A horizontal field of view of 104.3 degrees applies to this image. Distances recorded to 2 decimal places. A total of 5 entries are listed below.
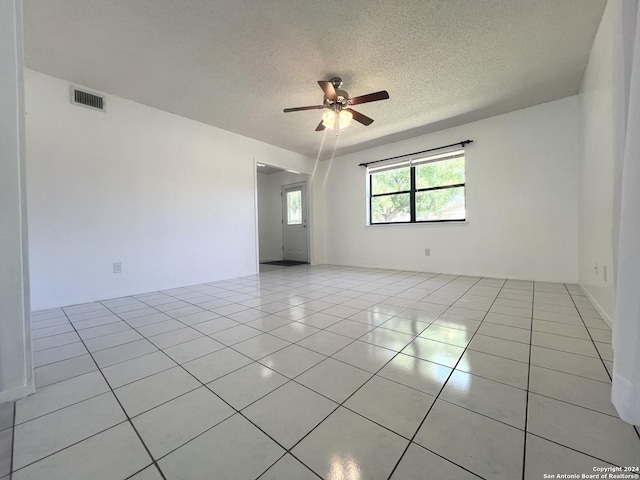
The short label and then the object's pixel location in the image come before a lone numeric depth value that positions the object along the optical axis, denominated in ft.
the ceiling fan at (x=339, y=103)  8.23
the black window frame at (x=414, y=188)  13.65
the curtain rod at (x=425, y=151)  13.17
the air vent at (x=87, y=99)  9.18
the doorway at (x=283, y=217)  20.58
